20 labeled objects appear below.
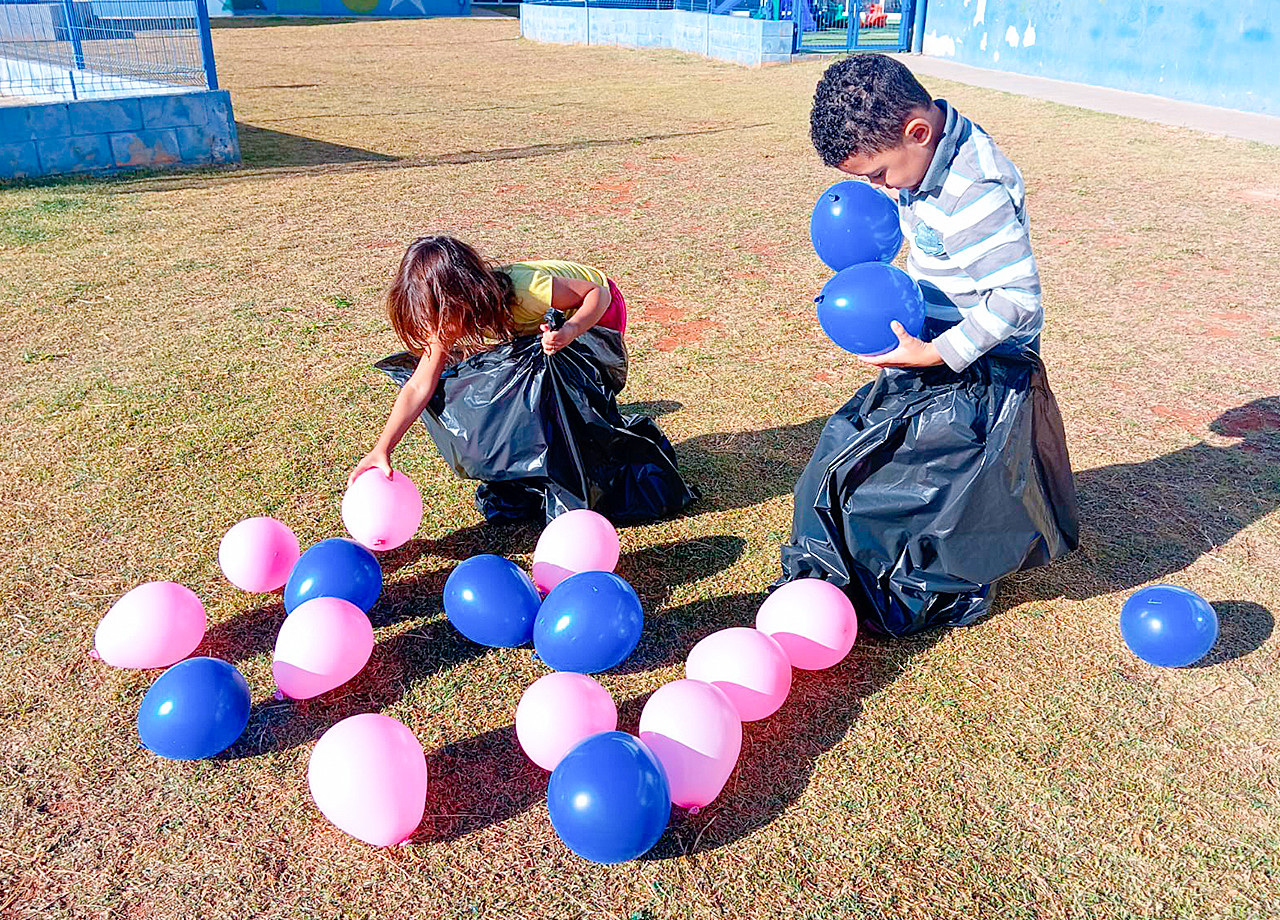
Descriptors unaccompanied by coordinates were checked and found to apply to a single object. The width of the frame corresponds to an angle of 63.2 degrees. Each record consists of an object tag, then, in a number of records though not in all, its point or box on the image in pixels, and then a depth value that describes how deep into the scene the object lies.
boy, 2.69
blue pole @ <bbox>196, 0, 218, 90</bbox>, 9.71
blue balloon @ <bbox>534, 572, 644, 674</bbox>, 2.80
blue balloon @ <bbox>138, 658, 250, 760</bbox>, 2.59
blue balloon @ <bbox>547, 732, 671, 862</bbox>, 2.24
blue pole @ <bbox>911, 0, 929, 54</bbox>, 19.53
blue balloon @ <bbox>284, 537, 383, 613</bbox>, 3.07
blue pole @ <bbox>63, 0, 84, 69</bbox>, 10.03
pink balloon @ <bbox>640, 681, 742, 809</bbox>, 2.44
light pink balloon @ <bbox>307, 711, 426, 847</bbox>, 2.32
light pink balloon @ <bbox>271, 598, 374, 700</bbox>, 2.76
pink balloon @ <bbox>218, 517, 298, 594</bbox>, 3.23
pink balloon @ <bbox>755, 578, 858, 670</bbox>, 2.90
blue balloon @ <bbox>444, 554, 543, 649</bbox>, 2.97
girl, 3.25
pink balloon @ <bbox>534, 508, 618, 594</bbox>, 3.20
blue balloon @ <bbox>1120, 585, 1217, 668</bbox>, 2.95
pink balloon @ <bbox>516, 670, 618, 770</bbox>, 2.53
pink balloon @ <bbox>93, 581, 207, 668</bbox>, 2.90
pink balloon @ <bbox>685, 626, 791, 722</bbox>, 2.70
